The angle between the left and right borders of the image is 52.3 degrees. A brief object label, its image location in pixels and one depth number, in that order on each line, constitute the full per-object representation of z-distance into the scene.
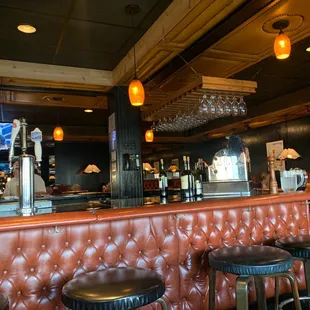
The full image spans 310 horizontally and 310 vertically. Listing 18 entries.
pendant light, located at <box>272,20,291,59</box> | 2.74
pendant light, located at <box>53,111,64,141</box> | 6.34
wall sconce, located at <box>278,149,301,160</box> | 8.49
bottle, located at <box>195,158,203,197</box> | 2.77
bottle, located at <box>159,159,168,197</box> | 2.93
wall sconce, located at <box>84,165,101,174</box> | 11.70
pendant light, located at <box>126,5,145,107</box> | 3.41
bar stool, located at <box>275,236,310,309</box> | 1.83
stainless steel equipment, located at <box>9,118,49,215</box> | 1.86
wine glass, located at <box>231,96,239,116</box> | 3.61
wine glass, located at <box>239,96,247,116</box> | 3.61
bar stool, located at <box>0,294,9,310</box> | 1.20
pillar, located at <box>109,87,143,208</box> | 4.92
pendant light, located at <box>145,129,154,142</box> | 6.99
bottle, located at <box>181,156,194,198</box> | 2.69
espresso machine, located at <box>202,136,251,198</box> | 2.64
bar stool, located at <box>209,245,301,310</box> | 1.48
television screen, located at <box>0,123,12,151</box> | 8.46
